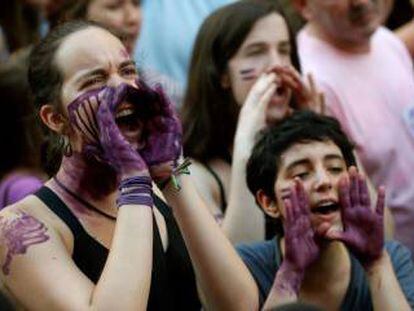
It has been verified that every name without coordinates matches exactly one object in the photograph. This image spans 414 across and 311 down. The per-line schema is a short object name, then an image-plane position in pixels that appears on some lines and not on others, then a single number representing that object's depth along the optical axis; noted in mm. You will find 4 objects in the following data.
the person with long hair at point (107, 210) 6832
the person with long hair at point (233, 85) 9875
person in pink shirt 10477
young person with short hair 8102
